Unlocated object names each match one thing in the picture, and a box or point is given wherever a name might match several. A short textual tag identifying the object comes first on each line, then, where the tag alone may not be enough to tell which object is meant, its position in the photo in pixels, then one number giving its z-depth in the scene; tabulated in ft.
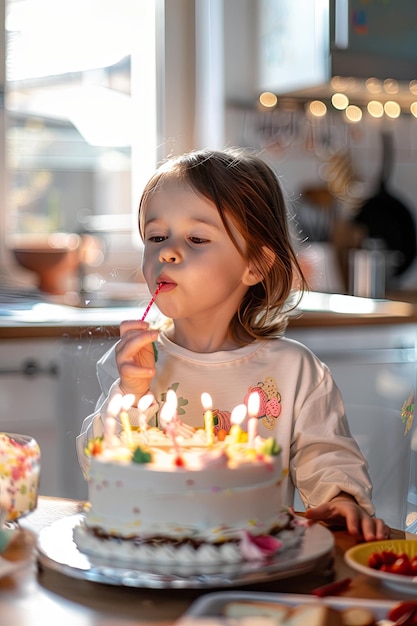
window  14.99
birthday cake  5.13
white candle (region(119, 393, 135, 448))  5.58
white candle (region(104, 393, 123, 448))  5.28
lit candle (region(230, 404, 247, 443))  5.55
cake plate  4.95
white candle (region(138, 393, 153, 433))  5.83
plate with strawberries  5.11
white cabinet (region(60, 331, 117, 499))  8.84
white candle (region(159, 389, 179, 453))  5.51
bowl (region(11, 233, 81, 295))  14.30
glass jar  5.69
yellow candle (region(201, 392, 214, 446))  5.64
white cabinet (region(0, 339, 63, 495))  11.34
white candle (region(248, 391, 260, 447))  5.50
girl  6.93
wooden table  4.82
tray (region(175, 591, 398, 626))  4.64
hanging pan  16.78
